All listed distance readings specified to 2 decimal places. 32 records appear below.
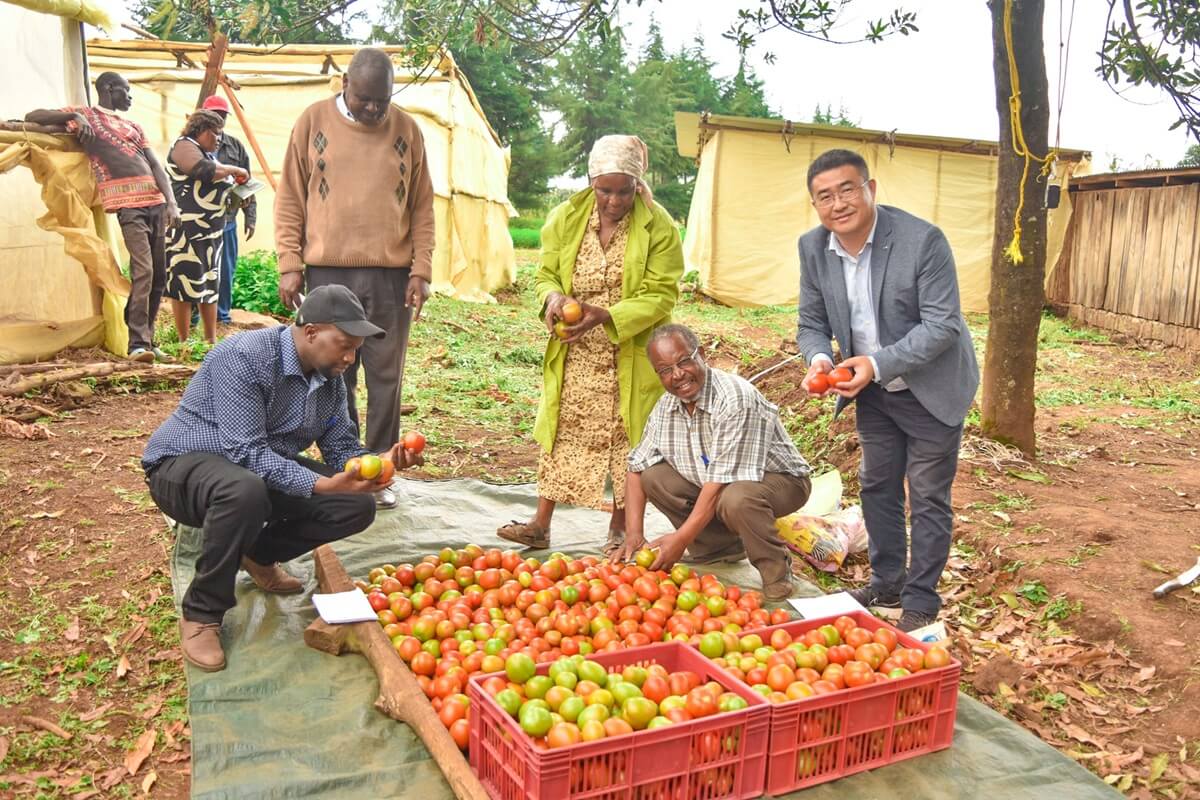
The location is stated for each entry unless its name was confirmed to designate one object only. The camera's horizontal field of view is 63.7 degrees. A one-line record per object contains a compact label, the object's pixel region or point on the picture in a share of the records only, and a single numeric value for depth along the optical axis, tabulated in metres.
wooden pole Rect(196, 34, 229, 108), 9.52
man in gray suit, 3.94
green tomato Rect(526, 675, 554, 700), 3.04
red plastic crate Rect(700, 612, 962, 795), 2.98
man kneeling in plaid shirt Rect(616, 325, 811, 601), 4.32
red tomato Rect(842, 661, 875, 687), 3.14
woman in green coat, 4.83
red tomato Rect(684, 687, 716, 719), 2.94
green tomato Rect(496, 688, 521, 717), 2.91
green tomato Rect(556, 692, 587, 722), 2.88
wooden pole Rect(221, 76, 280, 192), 11.96
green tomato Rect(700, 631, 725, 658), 3.59
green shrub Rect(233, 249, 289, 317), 11.84
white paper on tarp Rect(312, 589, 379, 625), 3.79
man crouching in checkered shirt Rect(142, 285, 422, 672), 3.69
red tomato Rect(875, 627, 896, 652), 3.50
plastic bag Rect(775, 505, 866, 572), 5.17
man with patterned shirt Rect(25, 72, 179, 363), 7.79
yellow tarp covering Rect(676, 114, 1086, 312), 16.78
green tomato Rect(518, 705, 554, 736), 2.76
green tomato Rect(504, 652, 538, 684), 3.08
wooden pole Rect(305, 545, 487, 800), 2.89
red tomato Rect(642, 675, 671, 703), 3.05
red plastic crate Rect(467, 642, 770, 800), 2.62
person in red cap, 9.12
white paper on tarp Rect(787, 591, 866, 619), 3.83
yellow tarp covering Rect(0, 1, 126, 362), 7.72
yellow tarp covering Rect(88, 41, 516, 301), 14.38
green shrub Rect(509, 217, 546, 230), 36.28
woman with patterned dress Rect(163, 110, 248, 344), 8.59
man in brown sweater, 5.18
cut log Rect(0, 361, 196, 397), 6.98
